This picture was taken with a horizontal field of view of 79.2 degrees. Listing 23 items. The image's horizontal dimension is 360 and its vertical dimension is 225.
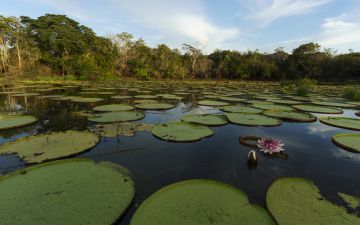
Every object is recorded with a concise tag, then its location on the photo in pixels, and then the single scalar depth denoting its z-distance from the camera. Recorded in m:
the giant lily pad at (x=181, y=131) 3.84
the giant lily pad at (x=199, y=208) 1.74
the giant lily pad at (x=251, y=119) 4.90
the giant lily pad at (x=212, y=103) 7.69
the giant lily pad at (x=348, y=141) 3.51
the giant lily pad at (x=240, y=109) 6.19
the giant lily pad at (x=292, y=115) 5.40
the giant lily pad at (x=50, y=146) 2.96
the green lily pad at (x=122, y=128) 4.10
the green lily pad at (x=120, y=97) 8.90
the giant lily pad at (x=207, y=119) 4.87
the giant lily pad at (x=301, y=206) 1.77
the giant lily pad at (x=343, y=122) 4.71
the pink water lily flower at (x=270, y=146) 3.13
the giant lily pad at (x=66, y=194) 1.73
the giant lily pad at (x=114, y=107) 6.18
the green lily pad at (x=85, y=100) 7.75
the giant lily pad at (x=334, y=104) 7.86
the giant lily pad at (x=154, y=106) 6.63
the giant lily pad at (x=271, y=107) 6.72
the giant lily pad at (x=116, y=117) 4.94
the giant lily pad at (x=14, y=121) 4.43
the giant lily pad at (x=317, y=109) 6.48
